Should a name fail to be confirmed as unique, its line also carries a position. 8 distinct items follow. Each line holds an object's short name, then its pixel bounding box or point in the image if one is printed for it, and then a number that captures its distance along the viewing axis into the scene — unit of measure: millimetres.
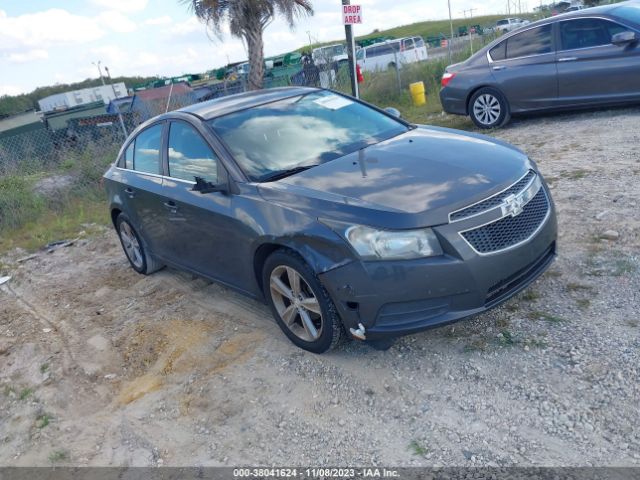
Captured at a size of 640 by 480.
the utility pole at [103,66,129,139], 11891
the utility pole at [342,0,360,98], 10521
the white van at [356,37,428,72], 27703
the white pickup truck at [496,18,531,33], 42312
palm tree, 15698
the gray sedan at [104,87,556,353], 3160
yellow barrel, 13875
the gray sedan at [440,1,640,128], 8078
